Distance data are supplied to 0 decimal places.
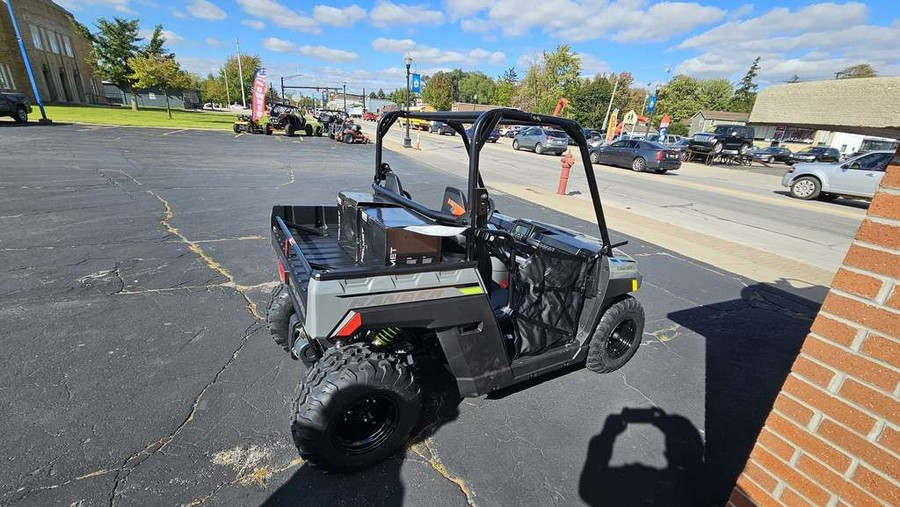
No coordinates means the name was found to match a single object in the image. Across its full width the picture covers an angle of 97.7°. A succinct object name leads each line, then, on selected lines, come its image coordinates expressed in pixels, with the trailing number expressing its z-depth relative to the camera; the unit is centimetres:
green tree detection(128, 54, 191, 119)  3125
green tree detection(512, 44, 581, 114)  5119
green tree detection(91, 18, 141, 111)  3434
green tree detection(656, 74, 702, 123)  6656
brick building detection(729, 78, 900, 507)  130
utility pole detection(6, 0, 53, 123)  1811
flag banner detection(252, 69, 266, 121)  2336
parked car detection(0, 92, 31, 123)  1856
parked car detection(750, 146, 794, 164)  2945
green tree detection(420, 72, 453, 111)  7062
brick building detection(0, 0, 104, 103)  3375
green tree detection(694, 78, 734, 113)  8150
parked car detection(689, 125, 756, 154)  2514
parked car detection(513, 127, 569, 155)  2455
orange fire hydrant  1111
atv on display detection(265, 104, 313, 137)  2373
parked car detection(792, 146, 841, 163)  2633
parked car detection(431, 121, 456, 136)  4172
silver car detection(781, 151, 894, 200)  1205
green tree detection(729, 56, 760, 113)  8199
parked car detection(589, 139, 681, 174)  1797
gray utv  197
